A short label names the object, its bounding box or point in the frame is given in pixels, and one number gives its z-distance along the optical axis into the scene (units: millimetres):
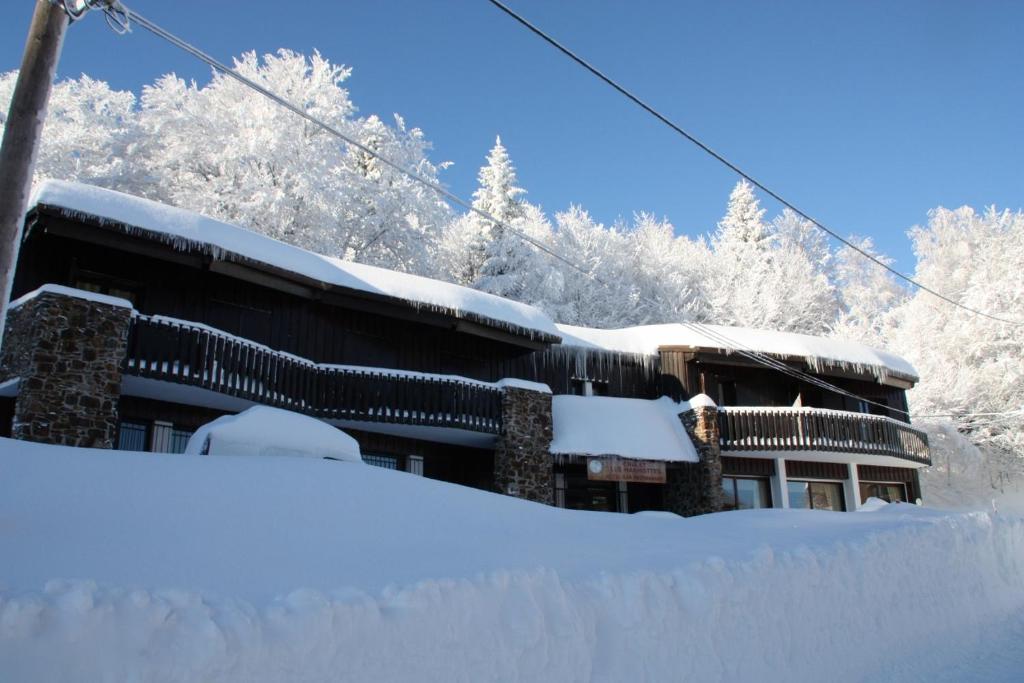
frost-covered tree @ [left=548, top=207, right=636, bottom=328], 37375
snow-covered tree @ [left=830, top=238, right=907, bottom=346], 38969
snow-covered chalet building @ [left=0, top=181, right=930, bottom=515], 12875
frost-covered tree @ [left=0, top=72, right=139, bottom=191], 24359
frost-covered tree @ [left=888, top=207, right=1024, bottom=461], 31312
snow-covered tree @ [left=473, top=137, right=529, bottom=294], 34219
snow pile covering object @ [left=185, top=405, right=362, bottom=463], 9234
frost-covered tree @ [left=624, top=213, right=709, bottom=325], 39562
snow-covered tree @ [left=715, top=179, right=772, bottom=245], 49556
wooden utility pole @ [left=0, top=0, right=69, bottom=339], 5750
